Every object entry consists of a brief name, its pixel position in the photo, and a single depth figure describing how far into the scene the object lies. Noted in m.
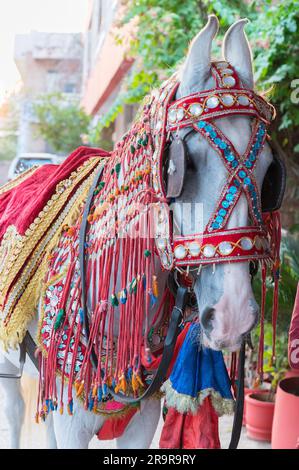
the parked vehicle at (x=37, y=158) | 13.27
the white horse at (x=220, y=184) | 1.58
